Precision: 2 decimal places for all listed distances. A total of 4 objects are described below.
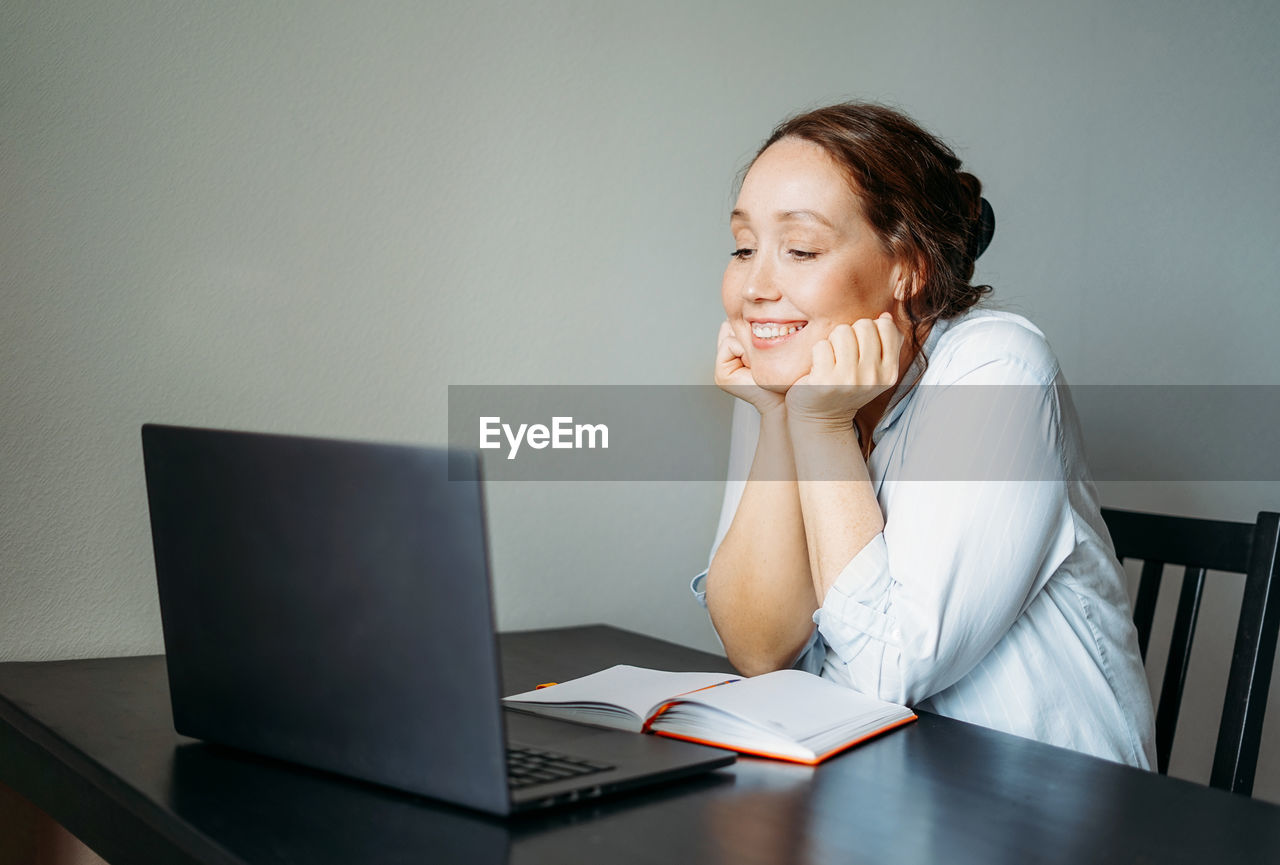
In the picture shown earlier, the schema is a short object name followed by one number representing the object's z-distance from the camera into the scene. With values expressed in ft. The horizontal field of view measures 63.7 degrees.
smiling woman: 3.27
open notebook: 2.72
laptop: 2.03
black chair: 3.51
